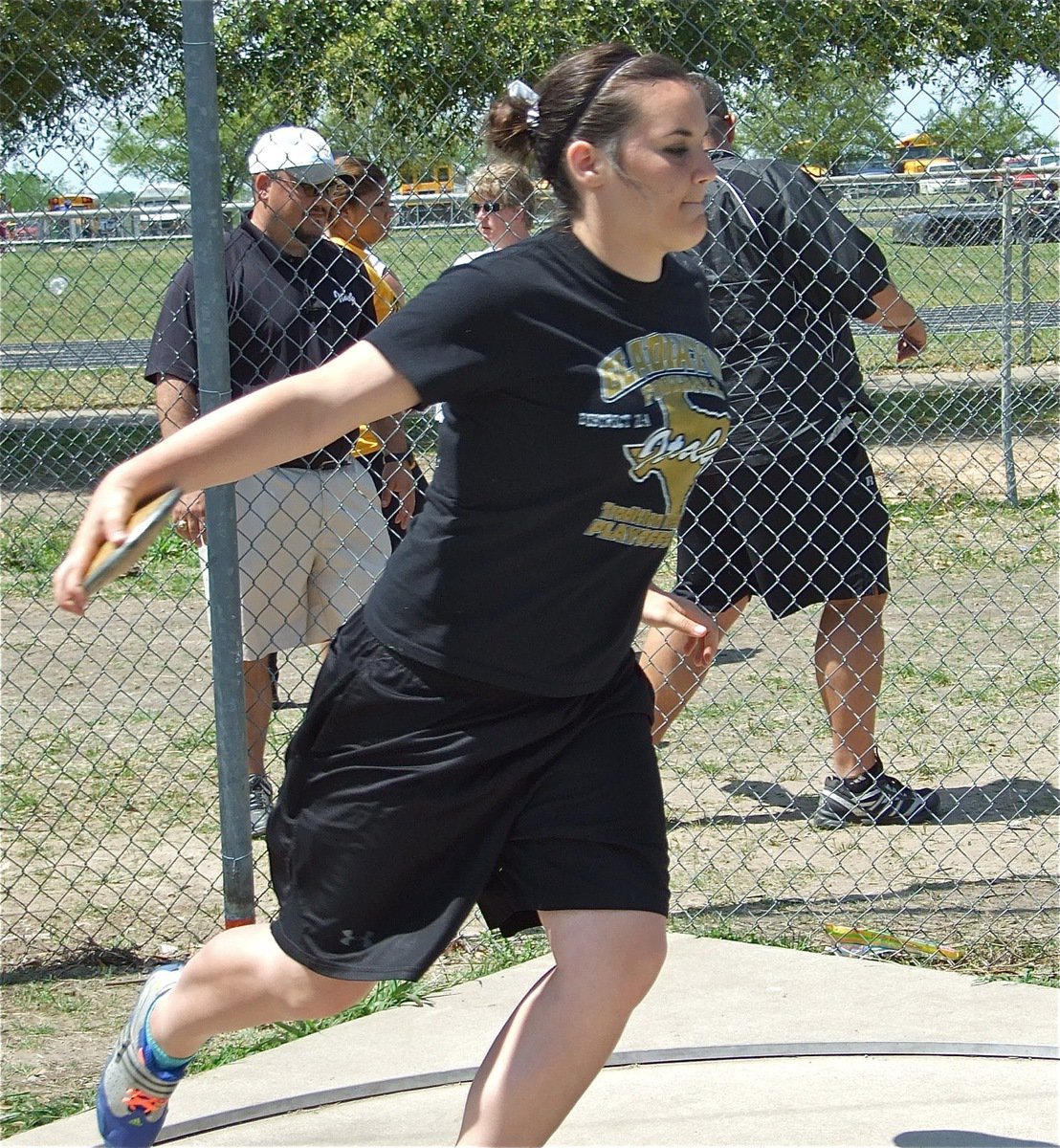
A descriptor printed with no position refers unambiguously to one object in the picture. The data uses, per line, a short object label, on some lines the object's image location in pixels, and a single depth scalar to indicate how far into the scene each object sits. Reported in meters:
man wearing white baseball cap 8.41
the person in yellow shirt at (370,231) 8.50
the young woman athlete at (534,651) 4.31
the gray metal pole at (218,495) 6.53
